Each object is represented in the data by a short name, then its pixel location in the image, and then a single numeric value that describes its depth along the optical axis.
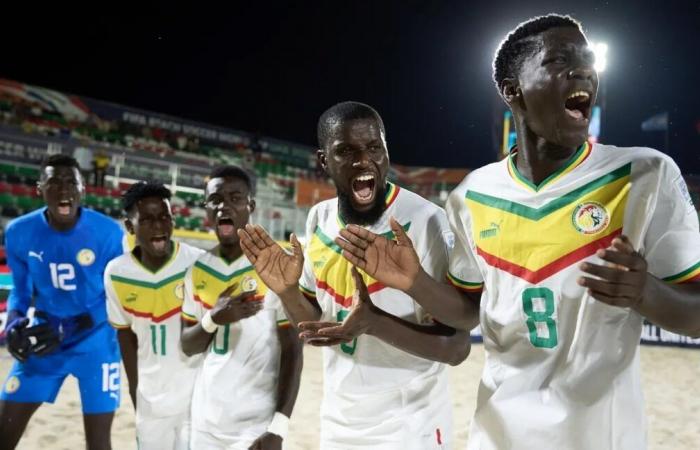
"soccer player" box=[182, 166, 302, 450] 2.78
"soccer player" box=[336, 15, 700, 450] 1.46
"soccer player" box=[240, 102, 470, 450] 2.03
